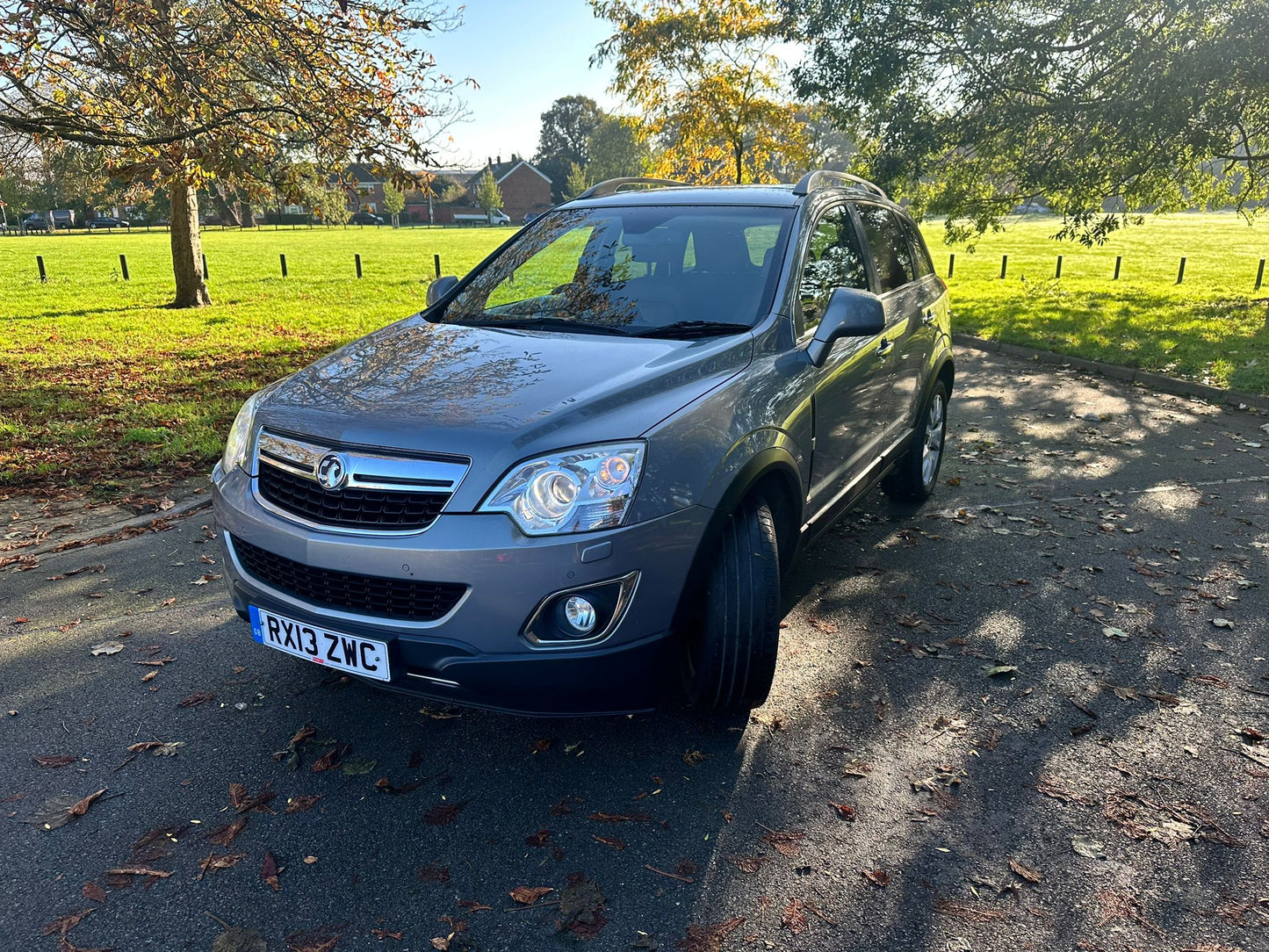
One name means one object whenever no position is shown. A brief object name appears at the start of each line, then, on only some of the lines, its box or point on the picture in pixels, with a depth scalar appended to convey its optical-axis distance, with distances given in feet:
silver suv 8.78
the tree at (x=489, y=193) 342.23
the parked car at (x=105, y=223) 271.08
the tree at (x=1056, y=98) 40.14
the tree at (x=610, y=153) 317.63
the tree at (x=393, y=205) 307.99
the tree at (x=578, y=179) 338.34
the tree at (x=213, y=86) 24.82
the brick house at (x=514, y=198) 376.07
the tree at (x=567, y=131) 394.32
